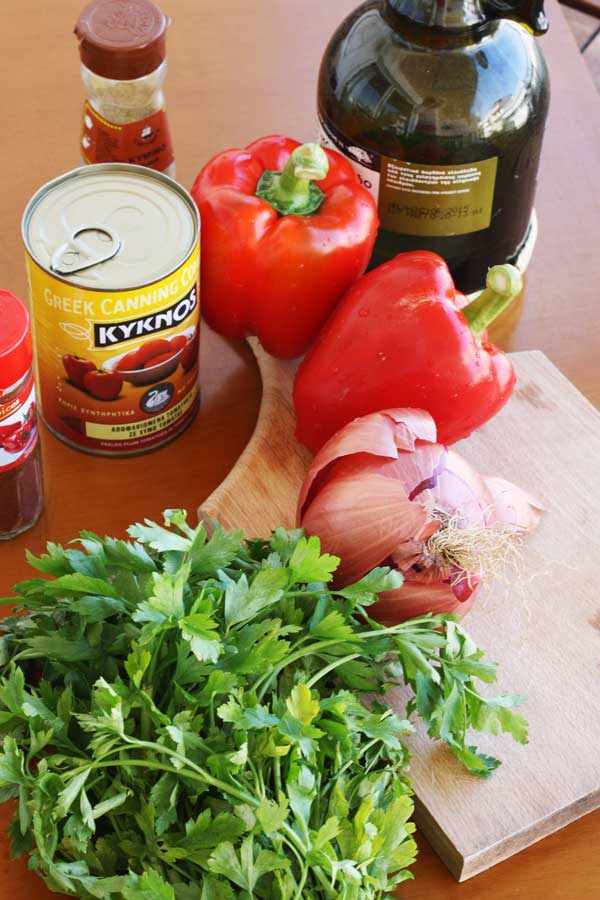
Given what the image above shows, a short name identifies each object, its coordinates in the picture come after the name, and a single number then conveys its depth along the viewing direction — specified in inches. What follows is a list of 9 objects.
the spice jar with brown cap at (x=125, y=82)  38.5
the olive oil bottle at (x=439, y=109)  38.7
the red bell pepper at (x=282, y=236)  38.9
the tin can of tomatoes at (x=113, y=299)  36.3
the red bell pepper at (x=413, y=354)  37.7
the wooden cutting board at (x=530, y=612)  34.8
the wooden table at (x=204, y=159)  37.6
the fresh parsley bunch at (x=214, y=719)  31.9
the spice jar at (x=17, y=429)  34.3
